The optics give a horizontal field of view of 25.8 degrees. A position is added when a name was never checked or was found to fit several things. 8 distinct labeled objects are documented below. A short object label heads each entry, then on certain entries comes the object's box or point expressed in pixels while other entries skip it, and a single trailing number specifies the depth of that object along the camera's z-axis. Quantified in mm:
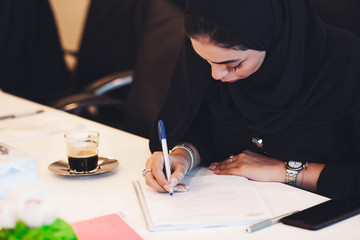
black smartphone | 1182
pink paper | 1161
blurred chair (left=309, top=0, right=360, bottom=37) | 1513
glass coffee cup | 1389
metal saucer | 1386
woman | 1338
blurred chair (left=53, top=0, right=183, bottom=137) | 2141
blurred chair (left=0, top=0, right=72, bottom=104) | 2942
